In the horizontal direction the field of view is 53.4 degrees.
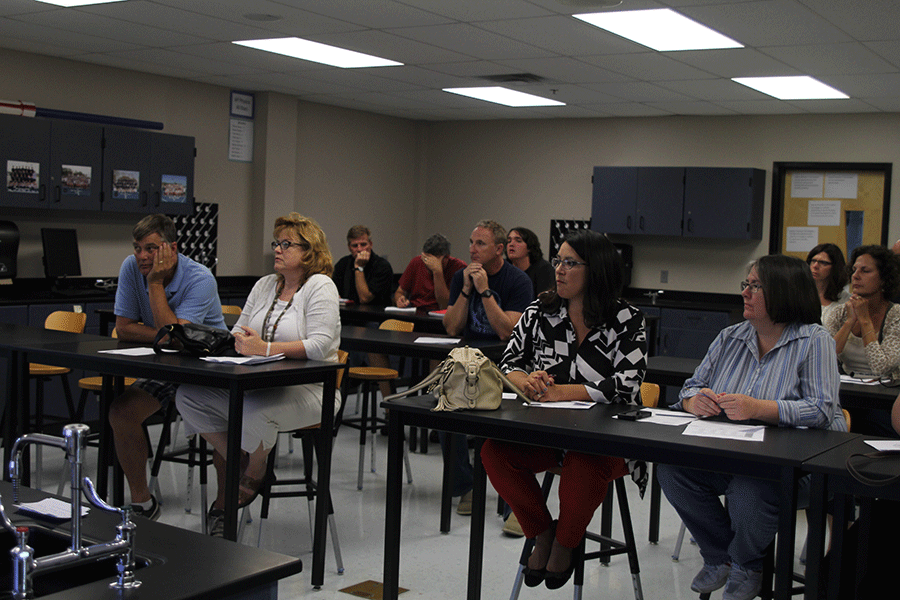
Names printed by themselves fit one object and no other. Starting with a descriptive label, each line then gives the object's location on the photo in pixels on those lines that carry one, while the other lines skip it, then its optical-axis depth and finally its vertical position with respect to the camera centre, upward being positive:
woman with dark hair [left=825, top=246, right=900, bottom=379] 4.25 -0.16
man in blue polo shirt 3.96 -0.26
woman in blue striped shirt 2.67 -0.37
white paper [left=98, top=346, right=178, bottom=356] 3.63 -0.42
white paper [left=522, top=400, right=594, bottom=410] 2.96 -0.45
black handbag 3.56 -0.35
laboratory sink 1.56 -0.58
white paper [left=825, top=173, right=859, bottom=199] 7.85 +0.87
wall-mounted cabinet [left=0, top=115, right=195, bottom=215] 6.20 +0.59
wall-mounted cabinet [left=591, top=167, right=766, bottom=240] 8.02 +0.68
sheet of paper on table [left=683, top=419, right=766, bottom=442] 2.52 -0.44
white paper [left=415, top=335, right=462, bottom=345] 4.78 -0.42
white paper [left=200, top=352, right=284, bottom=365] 3.44 -0.41
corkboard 7.76 +0.69
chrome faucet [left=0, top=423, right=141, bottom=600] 1.32 -0.47
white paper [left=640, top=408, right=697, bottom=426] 2.74 -0.45
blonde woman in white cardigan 3.57 -0.35
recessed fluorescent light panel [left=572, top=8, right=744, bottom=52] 4.83 +1.39
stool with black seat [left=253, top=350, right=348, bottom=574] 3.64 -0.97
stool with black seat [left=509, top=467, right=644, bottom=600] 2.93 -0.96
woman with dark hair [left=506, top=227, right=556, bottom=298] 6.27 +0.07
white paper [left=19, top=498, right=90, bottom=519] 1.72 -0.52
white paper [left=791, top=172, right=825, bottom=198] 8.01 +0.87
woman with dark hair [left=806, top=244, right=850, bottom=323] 4.94 +0.04
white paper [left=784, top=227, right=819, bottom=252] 8.04 +0.38
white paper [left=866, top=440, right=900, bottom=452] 2.40 -0.43
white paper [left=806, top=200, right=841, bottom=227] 7.95 +0.62
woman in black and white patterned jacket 2.85 -0.36
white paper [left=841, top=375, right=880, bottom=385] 4.06 -0.44
